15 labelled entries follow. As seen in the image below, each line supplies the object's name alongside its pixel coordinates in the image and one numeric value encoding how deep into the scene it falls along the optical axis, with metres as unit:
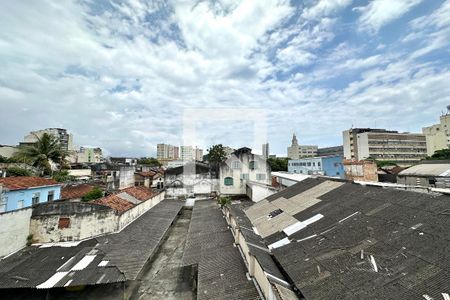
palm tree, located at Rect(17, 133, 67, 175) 28.70
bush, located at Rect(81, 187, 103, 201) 20.26
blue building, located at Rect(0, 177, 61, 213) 14.02
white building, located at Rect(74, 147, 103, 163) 79.38
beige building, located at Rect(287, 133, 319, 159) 103.21
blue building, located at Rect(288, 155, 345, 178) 35.16
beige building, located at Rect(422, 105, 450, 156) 68.88
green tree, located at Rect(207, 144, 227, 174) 41.67
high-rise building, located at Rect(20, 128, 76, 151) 76.59
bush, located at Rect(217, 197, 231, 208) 22.41
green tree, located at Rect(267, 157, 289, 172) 56.73
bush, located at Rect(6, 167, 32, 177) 24.62
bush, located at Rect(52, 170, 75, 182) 28.33
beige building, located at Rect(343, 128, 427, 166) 67.19
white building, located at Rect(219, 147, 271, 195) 29.16
